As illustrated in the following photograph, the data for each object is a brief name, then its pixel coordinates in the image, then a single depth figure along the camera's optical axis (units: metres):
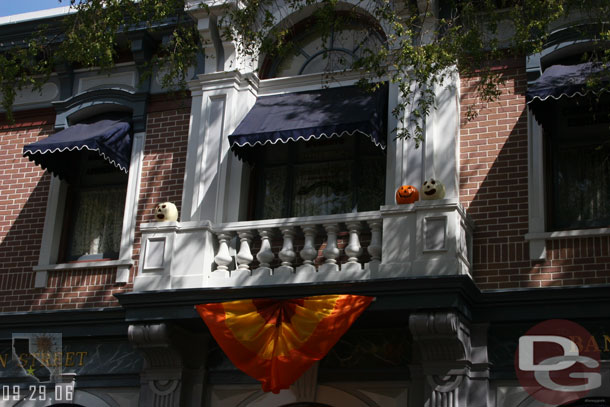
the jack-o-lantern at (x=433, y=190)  12.30
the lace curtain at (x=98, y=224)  15.36
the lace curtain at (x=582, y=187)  12.82
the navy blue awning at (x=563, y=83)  12.35
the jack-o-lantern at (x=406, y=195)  12.50
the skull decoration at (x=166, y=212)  13.57
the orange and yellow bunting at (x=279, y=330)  11.90
